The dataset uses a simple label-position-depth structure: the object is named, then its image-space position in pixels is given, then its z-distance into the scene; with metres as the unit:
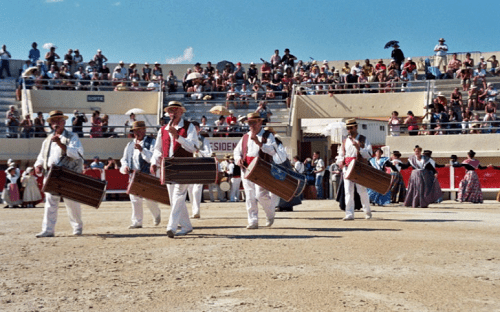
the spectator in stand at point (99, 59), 36.69
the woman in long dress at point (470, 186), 23.73
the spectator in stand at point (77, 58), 37.00
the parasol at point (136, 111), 32.04
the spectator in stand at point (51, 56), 35.81
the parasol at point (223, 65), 36.75
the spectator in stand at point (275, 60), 36.44
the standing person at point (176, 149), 10.66
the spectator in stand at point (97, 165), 28.89
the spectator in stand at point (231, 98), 33.25
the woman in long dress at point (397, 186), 22.83
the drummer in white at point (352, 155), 14.54
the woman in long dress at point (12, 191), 24.62
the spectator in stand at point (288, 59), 36.35
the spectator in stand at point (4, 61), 36.47
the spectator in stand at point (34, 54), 35.81
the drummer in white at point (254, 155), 12.35
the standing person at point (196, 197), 15.48
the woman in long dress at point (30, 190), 25.04
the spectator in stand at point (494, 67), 31.72
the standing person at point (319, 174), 28.70
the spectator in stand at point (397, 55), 34.22
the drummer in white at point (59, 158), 11.47
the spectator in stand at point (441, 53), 34.09
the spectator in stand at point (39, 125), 30.44
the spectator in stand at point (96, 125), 30.52
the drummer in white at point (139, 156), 13.48
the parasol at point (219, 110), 31.20
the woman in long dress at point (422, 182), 20.92
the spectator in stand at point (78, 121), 30.67
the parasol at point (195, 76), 34.34
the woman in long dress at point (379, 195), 22.12
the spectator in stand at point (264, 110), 31.40
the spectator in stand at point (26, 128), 30.09
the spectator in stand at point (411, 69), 33.00
